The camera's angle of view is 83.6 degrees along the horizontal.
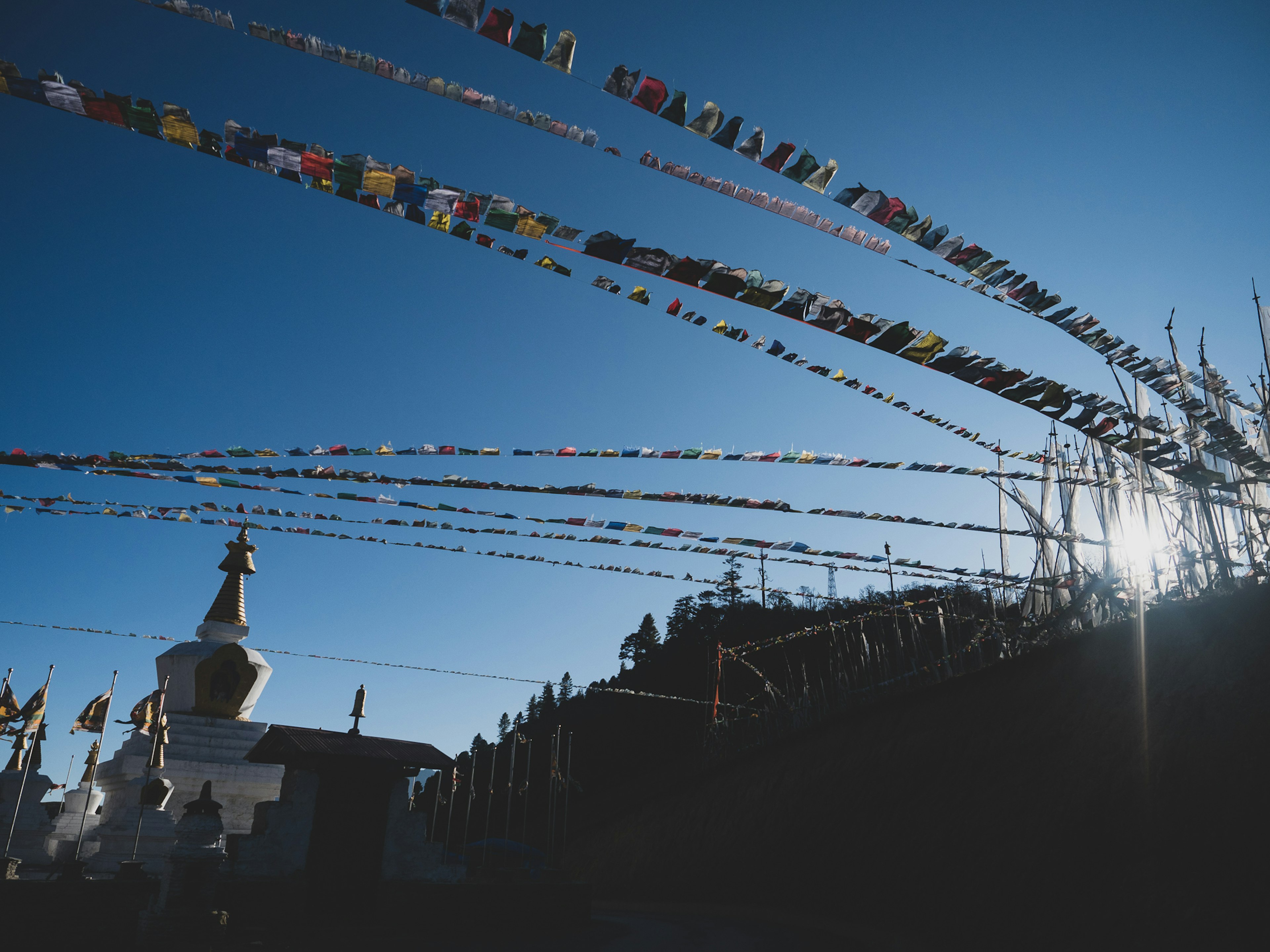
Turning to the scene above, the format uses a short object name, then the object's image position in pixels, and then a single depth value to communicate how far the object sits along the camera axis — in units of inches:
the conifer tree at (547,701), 2674.7
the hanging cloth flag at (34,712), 593.0
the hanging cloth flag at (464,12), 205.6
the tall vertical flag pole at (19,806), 486.6
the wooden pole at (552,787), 754.8
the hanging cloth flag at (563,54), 210.2
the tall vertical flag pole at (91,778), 562.3
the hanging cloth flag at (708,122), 239.1
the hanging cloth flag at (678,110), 232.8
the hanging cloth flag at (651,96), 229.8
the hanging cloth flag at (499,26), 207.3
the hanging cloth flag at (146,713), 624.1
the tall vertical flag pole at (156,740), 534.0
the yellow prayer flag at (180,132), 235.5
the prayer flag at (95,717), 641.6
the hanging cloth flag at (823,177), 259.8
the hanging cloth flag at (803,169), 255.6
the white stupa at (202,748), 548.4
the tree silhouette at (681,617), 2581.2
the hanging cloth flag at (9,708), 590.9
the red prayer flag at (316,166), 254.1
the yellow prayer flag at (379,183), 261.1
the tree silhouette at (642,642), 2561.5
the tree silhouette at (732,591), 2655.0
